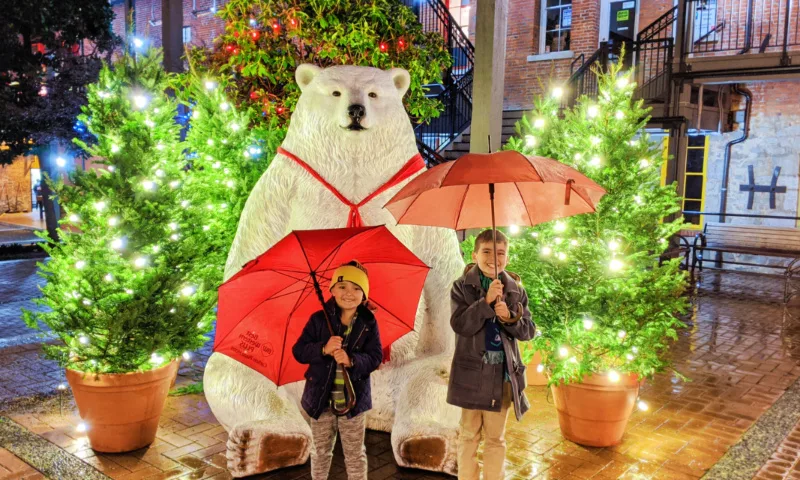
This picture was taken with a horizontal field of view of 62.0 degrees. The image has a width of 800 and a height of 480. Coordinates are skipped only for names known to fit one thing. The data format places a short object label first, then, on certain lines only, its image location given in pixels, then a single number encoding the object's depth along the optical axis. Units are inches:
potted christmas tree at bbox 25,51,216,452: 148.6
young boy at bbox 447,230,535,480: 121.0
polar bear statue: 140.8
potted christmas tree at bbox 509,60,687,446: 158.7
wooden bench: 441.7
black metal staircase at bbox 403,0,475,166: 475.5
